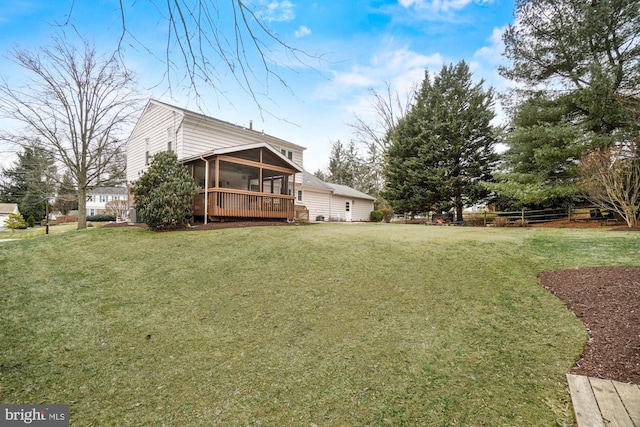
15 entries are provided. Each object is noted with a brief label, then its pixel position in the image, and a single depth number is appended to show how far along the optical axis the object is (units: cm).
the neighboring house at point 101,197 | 4291
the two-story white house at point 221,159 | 1166
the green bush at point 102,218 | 2434
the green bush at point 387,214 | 2360
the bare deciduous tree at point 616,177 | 944
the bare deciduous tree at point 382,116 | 2359
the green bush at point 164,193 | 962
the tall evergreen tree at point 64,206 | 3368
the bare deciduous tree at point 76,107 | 1134
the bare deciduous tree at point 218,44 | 199
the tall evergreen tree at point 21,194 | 3022
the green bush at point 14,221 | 1559
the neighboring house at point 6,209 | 3312
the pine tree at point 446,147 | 1734
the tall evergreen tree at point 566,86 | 1091
